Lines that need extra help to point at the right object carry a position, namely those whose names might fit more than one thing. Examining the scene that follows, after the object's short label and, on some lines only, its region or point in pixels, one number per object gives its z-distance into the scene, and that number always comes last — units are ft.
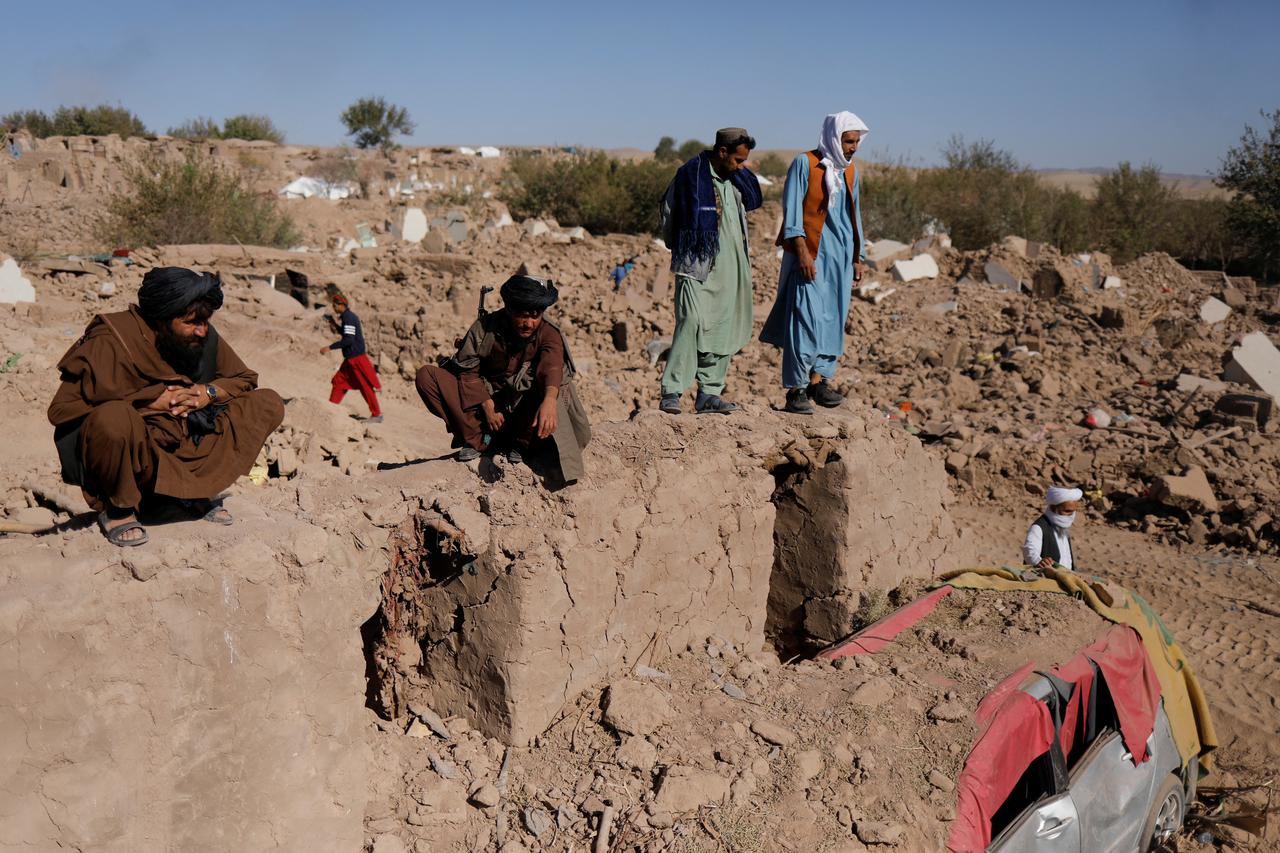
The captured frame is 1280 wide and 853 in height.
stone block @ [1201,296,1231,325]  48.83
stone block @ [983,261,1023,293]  49.44
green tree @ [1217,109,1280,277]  70.38
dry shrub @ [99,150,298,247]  51.06
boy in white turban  17.43
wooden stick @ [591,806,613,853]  9.56
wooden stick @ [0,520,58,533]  12.87
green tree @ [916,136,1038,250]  67.97
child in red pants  28.66
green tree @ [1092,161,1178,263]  79.05
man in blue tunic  16.16
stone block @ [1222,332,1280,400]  37.65
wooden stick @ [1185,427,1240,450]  31.40
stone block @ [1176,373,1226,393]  37.32
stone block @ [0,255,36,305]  34.53
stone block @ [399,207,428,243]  71.00
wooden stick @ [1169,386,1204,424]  34.53
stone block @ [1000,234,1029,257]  52.08
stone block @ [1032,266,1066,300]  47.44
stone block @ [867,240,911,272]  52.38
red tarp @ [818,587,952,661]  13.29
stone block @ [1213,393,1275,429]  33.17
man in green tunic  15.43
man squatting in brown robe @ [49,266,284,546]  8.57
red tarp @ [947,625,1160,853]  10.41
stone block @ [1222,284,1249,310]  51.88
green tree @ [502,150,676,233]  78.28
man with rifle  11.69
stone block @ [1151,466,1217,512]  27.84
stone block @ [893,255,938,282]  50.78
